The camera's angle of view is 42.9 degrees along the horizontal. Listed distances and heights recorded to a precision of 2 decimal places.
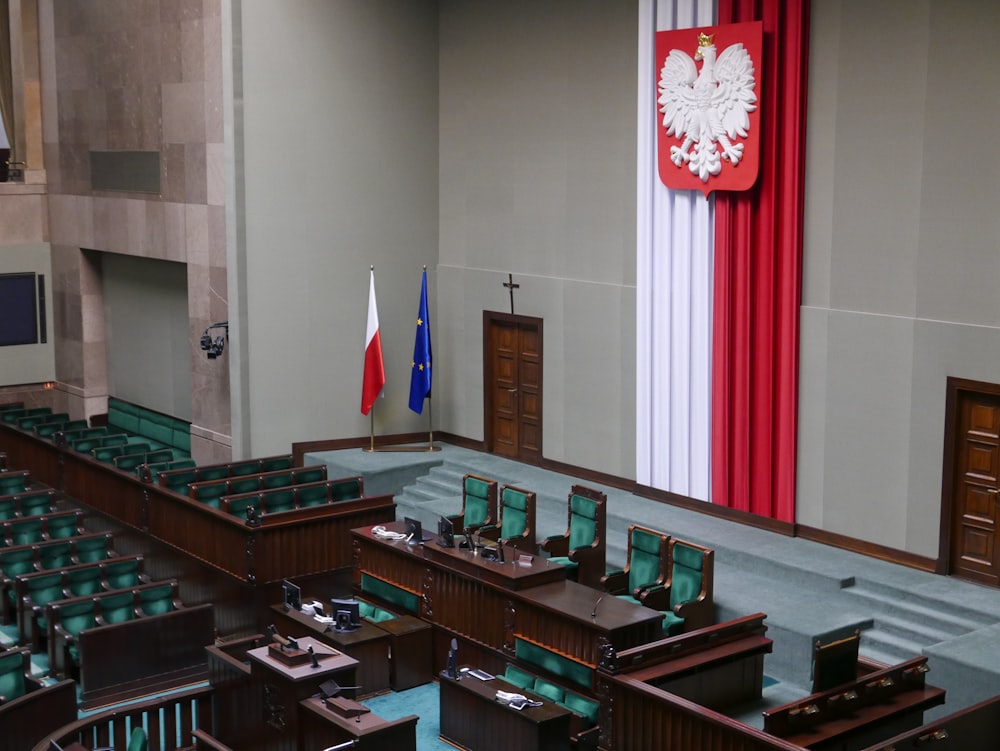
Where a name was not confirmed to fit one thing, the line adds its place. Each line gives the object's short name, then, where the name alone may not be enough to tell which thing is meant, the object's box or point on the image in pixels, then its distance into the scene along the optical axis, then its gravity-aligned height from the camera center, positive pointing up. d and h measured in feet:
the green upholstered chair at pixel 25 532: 36.45 -9.52
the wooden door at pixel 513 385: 44.50 -6.60
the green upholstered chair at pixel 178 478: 38.47 -8.48
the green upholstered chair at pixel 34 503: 39.42 -9.42
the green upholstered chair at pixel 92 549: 35.37 -9.70
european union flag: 45.65 -5.87
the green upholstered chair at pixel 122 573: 33.22 -9.78
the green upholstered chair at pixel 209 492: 37.47 -8.65
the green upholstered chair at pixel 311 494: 37.40 -8.67
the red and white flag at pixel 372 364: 45.32 -5.87
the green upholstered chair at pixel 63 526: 37.55 -9.63
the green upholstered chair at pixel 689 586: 29.91 -9.22
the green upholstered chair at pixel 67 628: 29.91 -10.21
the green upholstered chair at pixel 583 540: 33.58 -9.14
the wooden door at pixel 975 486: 30.78 -6.96
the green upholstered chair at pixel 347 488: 37.96 -8.60
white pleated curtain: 37.93 -3.50
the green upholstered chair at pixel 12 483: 41.57 -9.26
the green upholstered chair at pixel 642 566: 31.30 -9.11
